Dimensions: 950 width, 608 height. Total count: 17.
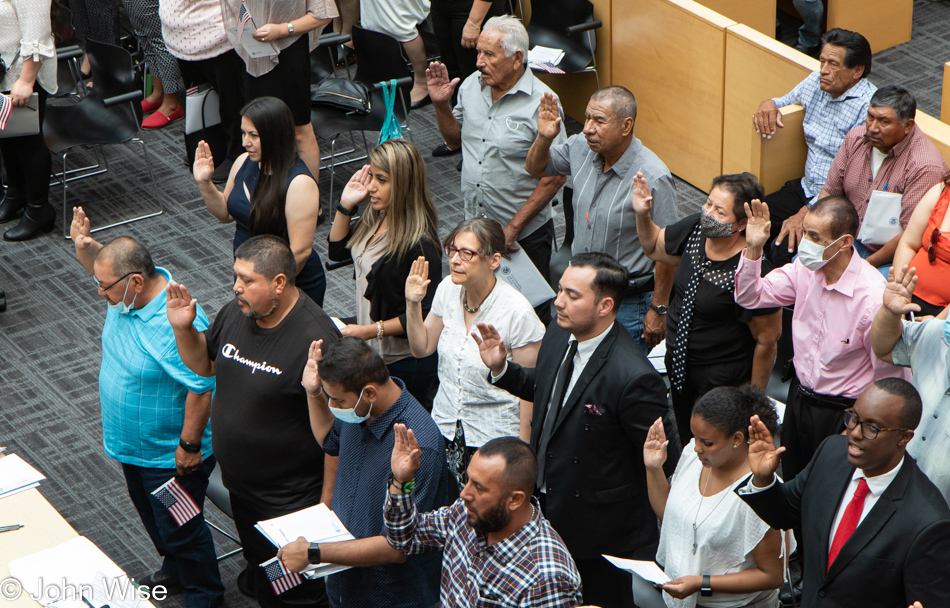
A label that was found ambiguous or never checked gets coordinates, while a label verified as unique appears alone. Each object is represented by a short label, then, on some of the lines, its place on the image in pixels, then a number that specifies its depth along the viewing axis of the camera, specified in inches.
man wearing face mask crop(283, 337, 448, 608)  267.4
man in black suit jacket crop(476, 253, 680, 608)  270.7
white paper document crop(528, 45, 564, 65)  529.3
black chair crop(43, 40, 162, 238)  527.5
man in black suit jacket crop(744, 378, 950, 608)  218.1
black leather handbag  524.4
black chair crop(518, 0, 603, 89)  547.2
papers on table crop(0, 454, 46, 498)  295.6
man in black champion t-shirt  299.3
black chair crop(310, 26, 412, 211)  525.7
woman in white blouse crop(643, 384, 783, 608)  247.8
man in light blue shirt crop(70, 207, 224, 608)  315.3
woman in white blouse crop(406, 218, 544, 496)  301.9
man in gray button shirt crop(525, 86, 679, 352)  350.0
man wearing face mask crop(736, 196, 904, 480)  291.6
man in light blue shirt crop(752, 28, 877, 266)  407.8
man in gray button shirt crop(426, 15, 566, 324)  394.6
